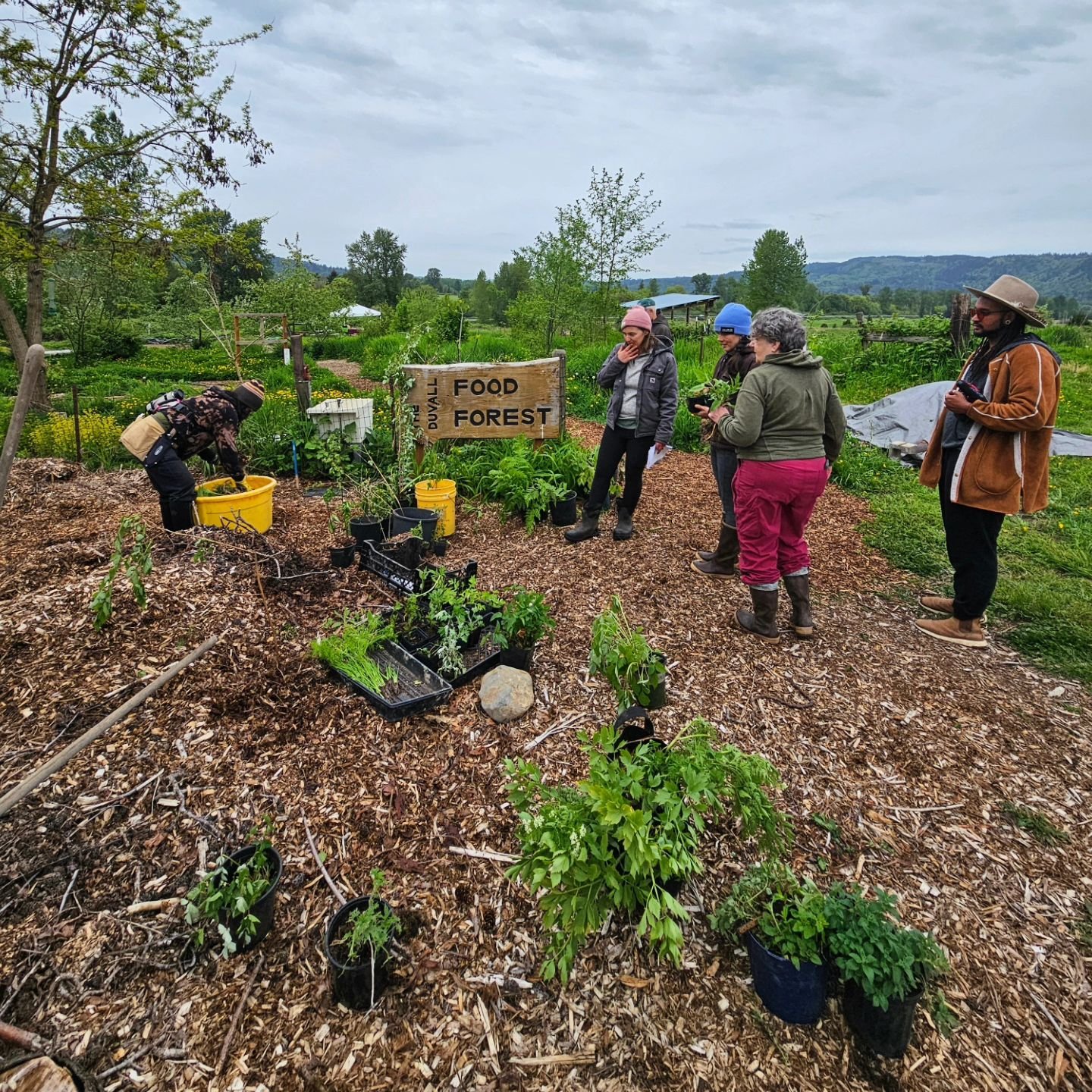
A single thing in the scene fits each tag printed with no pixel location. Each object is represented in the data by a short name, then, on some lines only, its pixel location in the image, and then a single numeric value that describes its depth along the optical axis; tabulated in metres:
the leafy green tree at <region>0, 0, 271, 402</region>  9.75
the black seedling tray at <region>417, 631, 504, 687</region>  3.09
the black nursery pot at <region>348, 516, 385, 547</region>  4.57
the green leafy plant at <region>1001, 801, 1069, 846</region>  2.33
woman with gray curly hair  3.16
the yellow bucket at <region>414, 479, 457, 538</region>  4.96
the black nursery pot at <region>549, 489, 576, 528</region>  5.19
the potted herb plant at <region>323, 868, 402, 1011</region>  1.70
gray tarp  8.18
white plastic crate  6.98
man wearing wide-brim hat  3.09
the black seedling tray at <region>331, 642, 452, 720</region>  2.79
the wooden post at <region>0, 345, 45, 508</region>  2.25
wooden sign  5.33
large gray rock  2.86
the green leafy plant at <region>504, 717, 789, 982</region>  1.52
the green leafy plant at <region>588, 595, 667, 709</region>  2.36
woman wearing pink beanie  4.54
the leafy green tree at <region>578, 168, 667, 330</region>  14.02
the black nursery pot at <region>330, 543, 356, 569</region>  4.14
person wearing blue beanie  4.00
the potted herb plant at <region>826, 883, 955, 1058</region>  1.56
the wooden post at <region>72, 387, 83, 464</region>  6.56
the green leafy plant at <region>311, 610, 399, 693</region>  2.89
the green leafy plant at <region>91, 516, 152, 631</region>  3.00
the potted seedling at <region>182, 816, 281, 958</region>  1.80
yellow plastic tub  4.40
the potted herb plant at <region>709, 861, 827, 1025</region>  1.65
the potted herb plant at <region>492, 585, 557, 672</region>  3.14
